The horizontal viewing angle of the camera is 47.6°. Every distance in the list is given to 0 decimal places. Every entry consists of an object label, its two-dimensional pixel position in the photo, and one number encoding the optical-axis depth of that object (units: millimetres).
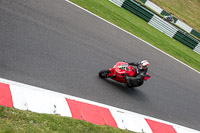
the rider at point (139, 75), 8450
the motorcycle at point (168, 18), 22658
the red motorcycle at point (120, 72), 8633
